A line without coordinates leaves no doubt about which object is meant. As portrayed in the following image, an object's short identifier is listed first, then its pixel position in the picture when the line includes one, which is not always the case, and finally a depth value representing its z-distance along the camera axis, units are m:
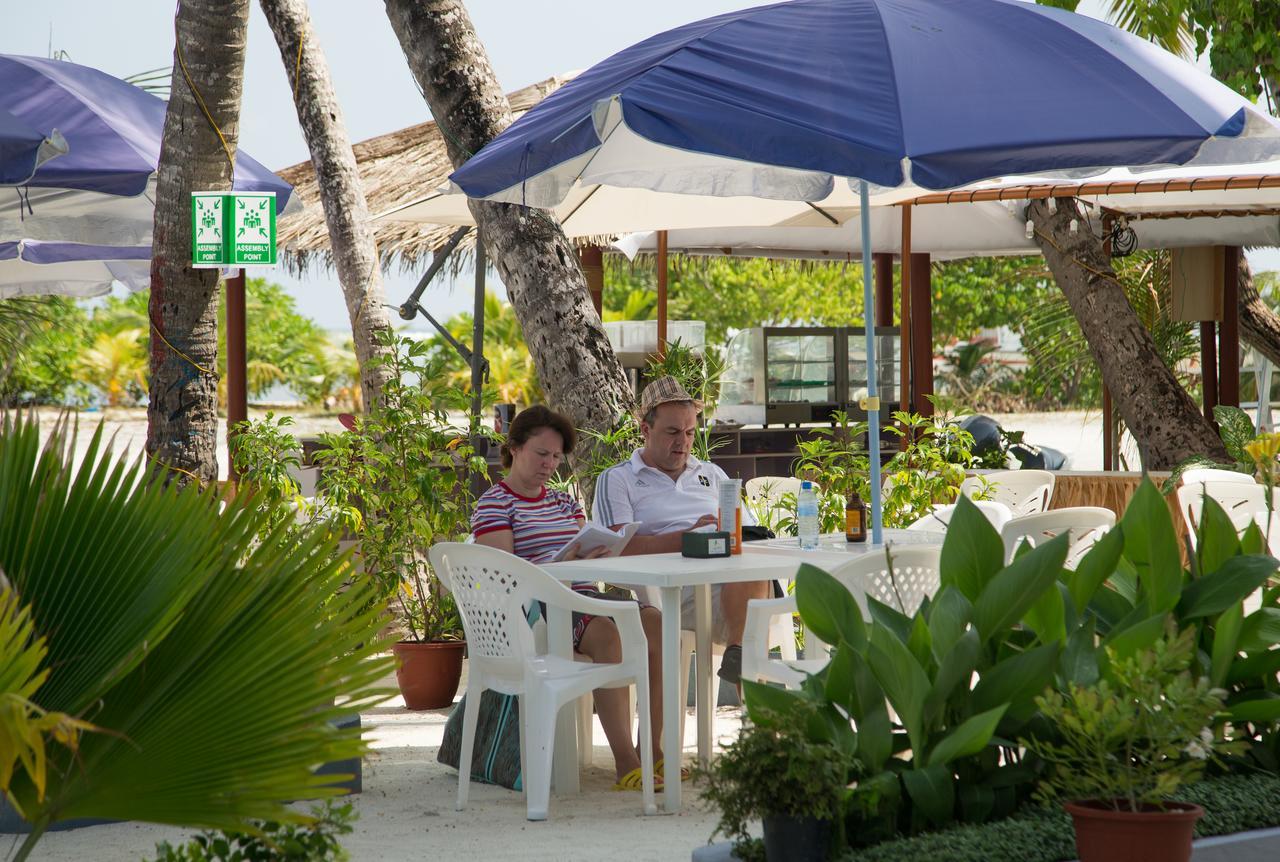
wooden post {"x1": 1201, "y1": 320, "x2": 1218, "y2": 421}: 20.62
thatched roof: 21.06
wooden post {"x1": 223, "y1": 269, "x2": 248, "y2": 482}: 15.79
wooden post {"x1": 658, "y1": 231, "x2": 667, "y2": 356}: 17.98
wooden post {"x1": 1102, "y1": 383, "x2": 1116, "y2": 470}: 21.62
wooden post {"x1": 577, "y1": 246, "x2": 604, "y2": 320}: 21.17
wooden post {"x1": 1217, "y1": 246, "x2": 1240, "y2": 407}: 19.33
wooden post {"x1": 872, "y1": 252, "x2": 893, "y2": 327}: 24.11
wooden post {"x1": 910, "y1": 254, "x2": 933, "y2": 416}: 21.22
